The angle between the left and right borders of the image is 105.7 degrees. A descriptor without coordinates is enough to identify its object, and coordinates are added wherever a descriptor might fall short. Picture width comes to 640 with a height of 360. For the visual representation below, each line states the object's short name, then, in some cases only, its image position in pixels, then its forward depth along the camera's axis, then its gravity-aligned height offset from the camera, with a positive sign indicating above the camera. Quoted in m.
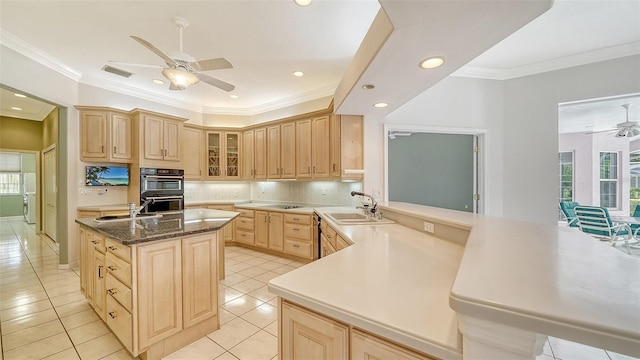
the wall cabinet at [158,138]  3.98 +0.69
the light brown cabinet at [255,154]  4.80 +0.49
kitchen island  1.69 -0.79
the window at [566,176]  6.88 +0.02
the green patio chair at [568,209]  5.14 -0.72
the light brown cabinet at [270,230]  4.17 -0.92
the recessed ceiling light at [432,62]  1.77 +0.87
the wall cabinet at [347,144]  3.69 +0.52
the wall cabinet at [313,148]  3.89 +0.49
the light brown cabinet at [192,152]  4.76 +0.52
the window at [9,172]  7.80 +0.22
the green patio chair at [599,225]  3.78 -0.77
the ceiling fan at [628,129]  4.13 +0.86
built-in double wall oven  3.98 -0.17
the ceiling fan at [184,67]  2.24 +1.08
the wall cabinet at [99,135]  3.79 +0.70
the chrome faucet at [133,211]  2.40 -0.32
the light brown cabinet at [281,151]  4.34 +0.50
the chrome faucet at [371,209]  2.68 -0.36
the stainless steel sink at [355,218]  2.44 -0.46
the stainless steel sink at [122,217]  2.35 -0.40
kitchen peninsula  0.51 -0.35
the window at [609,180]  6.51 -0.09
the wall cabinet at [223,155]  5.08 +0.49
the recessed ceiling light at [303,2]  2.16 +1.58
